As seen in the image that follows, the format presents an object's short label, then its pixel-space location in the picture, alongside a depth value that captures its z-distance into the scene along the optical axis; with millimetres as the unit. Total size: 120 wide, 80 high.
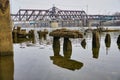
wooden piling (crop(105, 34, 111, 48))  7770
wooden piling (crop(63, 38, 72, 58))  5612
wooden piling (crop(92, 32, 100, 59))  6374
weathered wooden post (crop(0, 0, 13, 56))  4494
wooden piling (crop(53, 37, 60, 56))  6059
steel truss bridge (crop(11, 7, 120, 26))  64581
